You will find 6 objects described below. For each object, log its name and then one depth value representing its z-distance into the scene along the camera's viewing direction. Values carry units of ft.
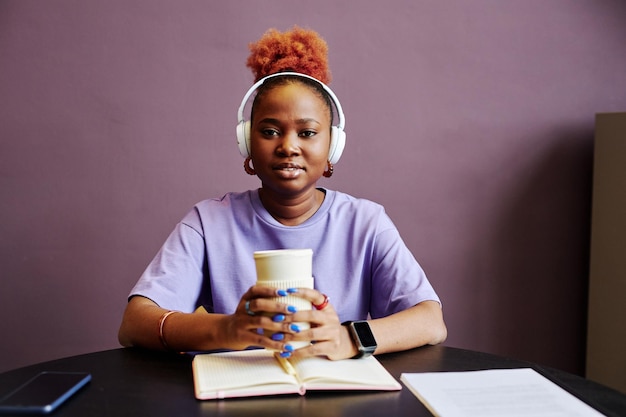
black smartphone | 2.47
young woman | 4.11
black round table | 2.50
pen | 2.89
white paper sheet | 2.42
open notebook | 2.67
